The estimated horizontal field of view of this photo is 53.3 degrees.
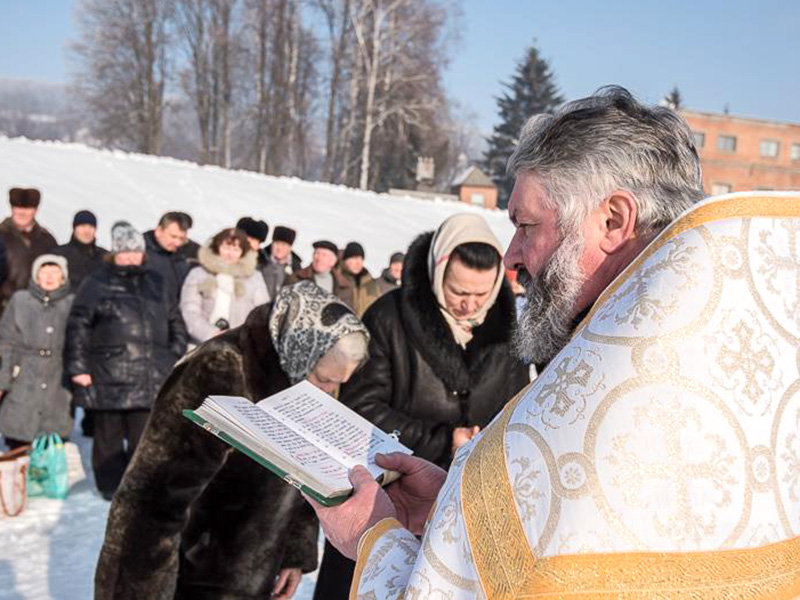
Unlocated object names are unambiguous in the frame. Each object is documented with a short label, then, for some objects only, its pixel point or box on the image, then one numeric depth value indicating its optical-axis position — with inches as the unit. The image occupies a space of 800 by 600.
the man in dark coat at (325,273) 318.7
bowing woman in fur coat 86.0
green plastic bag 195.2
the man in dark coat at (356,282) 330.3
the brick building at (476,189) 1401.3
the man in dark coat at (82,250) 260.7
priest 37.4
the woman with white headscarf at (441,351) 114.6
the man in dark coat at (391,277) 330.6
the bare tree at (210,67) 1337.4
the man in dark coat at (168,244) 244.7
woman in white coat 229.8
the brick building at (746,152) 1616.6
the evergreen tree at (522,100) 1721.2
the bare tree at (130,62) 1338.6
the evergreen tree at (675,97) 1762.8
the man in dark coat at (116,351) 200.8
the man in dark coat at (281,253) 319.0
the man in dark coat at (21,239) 246.8
